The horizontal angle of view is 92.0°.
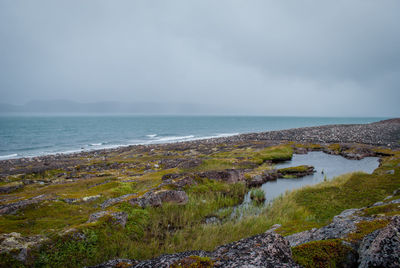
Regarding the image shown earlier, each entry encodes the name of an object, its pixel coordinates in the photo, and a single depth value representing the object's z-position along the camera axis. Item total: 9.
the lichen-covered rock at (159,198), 17.38
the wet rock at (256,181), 29.21
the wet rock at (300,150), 53.38
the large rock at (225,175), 27.48
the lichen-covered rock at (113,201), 17.22
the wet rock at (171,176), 25.93
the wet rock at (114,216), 13.24
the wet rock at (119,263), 7.16
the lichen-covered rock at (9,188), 26.57
